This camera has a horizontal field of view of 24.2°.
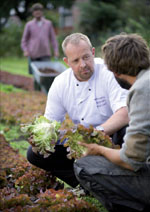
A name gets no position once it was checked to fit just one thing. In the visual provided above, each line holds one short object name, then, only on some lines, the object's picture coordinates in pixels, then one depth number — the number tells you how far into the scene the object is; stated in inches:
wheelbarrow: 359.3
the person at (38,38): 457.4
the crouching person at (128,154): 100.7
